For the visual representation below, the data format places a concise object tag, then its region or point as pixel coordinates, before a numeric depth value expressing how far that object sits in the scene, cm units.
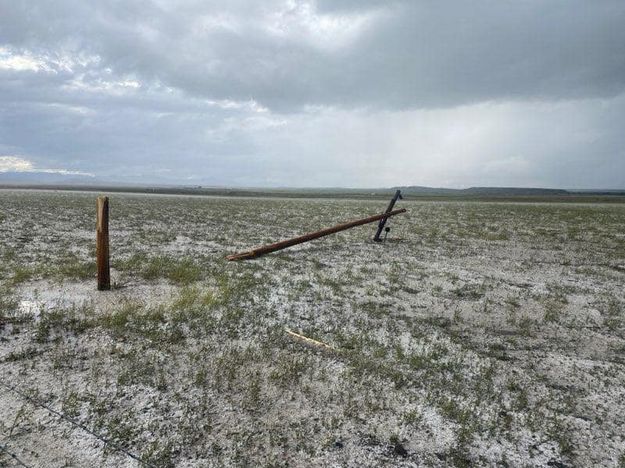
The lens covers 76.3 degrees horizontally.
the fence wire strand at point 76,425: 417
